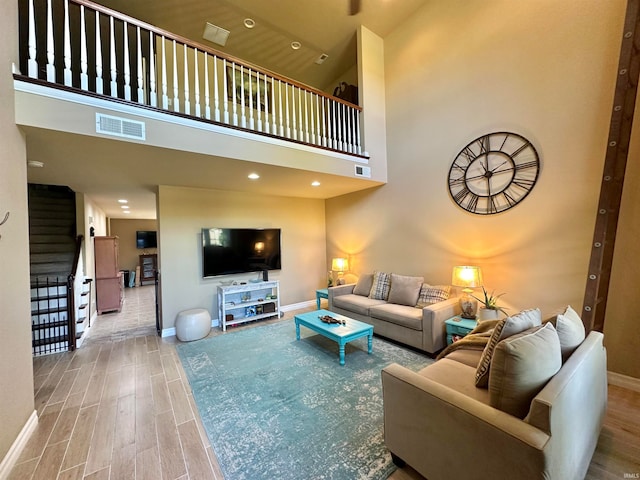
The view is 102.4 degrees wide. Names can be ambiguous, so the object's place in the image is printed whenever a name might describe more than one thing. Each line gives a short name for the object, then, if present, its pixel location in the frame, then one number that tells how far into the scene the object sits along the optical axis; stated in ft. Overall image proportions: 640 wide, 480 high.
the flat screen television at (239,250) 14.58
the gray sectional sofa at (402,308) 10.26
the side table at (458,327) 9.73
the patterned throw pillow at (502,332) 5.14
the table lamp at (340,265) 16.92
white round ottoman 12.42
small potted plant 9.51
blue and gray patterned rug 5.50
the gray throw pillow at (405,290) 12.28
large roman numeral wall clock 9.77
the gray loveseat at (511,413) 3.62
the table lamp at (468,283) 10.25
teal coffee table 9.61
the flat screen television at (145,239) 30.07
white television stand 14.34
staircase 11.37
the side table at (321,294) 16.27
